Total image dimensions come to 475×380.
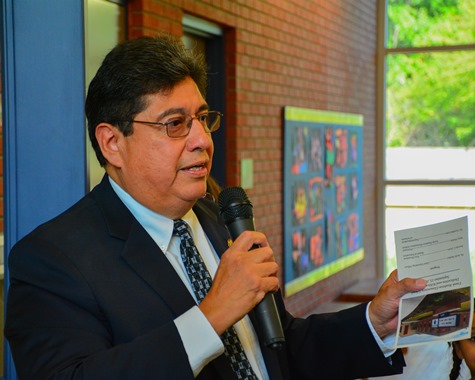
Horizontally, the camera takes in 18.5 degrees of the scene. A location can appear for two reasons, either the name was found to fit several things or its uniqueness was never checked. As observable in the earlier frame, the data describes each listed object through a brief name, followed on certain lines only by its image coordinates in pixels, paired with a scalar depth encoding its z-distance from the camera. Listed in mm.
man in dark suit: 1845
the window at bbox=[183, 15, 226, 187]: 4463
